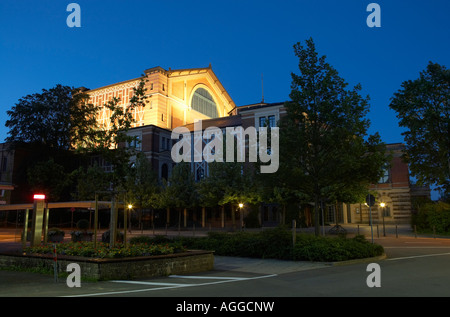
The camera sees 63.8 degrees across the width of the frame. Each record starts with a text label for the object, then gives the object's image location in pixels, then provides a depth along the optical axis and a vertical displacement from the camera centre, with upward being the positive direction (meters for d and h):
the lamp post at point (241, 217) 40.86 -1.03
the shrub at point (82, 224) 29.95 -1.36
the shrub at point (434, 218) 31.53 -0.89
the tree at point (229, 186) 38.38 +2.41
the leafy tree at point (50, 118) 53.22 +13.35
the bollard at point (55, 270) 9.76 -1.67
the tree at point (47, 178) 48.81 +4.11
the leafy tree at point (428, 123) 31.31 +7.36
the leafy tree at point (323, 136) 17.67 +3.55
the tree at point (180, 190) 43.72 +2.16
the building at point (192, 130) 47.93 +9.56
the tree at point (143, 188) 45.50 +2.53
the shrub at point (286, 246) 14.18 -1.65
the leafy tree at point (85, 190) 49.56 +2.49
